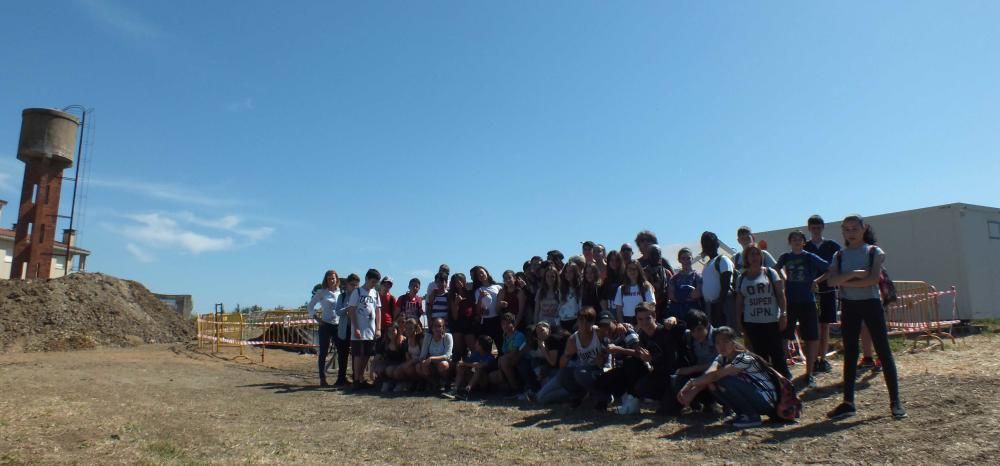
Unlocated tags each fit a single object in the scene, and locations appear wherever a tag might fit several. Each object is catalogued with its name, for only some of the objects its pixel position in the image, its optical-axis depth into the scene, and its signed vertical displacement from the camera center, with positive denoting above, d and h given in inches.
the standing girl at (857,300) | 215.9 +10.8
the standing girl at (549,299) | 345.7 +18.6
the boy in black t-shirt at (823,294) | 303.3 +17.7
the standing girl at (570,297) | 333.7 +18.9
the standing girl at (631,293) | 302.0 +18.6
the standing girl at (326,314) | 425.7 +14.4
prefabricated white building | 599.8 +74.7
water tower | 1119.0 +270.4
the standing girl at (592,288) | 327.6 +22.8
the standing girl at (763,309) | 256.8 +9.5
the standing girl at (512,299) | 362.9 +20.0
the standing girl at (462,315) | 385.4 +11.9
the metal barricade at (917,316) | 424.5 +10.3
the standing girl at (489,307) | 376.8 +15.9
